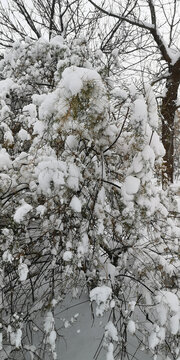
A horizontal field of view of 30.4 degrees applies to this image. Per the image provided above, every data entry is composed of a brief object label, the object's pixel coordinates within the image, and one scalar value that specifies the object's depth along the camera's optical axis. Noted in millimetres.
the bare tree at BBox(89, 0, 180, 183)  6711
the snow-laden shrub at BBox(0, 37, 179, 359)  2402
